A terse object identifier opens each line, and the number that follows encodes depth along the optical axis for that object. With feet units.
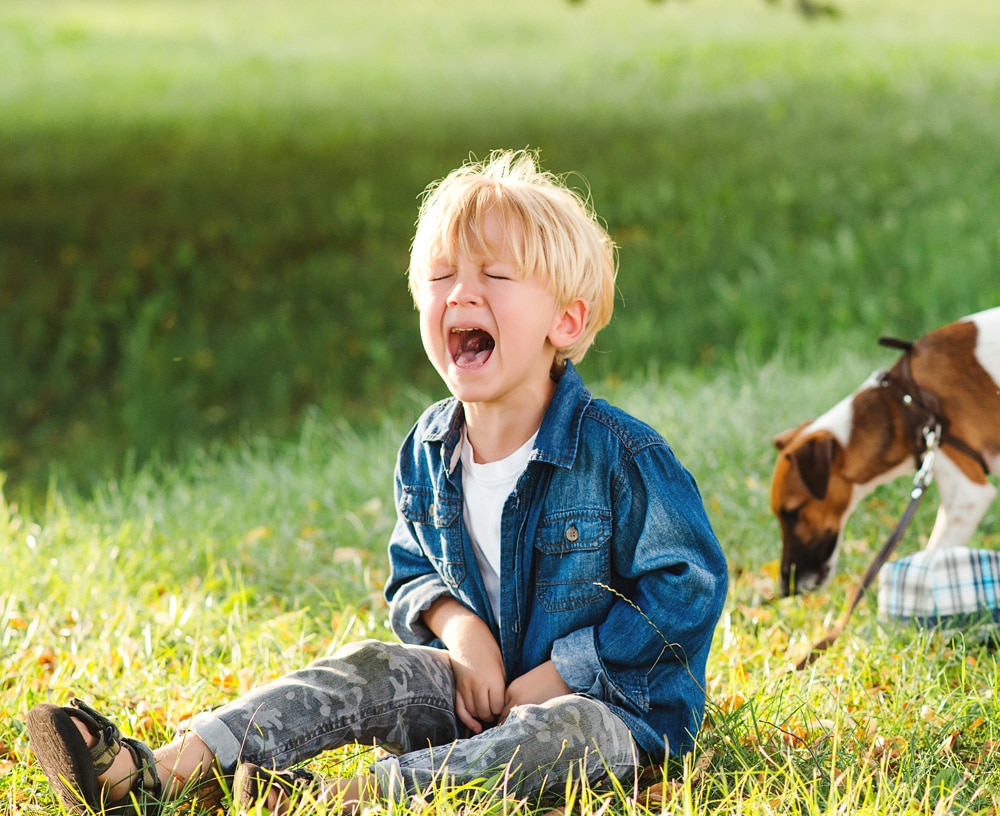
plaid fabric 24.59
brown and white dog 29.25
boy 16.70
